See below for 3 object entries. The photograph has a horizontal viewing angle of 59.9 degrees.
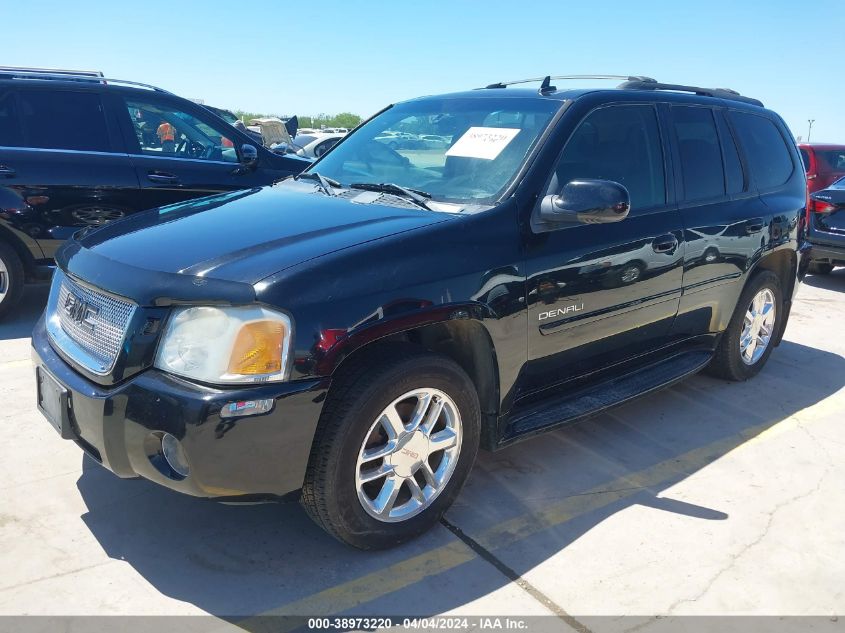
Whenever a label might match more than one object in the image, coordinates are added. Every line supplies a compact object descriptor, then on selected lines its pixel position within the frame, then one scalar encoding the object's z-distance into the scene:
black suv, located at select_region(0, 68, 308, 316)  5.50
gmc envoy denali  2.46
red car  11.21
